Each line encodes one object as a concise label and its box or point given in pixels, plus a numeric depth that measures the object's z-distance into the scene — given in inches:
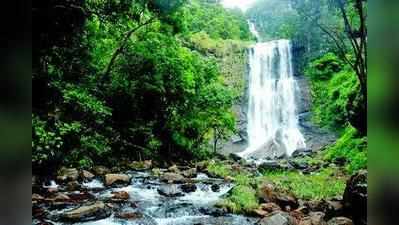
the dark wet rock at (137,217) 141.9
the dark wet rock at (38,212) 134.3
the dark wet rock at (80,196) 148.8
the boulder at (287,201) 145.9
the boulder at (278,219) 131.8
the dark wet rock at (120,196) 153.3
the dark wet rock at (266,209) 143.4
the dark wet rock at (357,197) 115.5
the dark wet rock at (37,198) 139.6
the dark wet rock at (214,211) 149.5
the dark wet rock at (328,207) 130.8
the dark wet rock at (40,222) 131.6
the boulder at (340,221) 121.9
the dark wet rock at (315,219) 132.3
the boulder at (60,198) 143.6
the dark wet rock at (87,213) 133.7
